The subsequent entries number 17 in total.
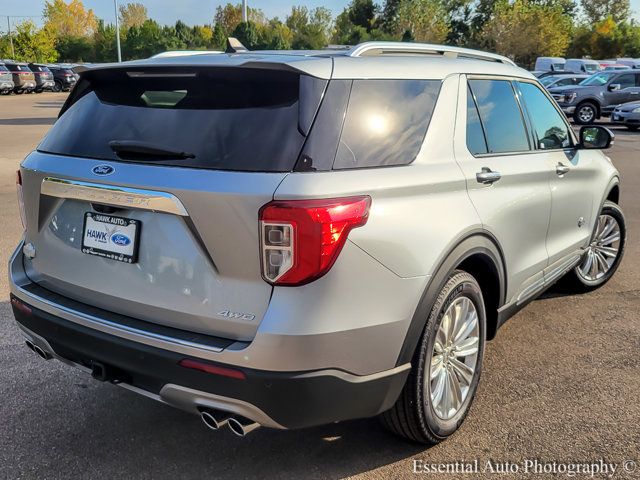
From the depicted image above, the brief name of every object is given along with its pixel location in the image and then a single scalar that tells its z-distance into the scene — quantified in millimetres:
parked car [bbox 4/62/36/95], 38656
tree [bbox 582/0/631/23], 92062
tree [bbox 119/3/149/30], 106688
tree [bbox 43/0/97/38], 99875
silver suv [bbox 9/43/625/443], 2260
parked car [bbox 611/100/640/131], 19692
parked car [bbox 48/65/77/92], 44625
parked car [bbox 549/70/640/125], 22141
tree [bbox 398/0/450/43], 71188
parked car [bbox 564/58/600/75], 36469
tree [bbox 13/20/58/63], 71438
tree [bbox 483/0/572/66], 60688
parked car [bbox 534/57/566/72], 39706
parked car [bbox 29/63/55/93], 40562
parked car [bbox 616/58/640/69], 40888
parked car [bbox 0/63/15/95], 37625
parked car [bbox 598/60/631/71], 40325
